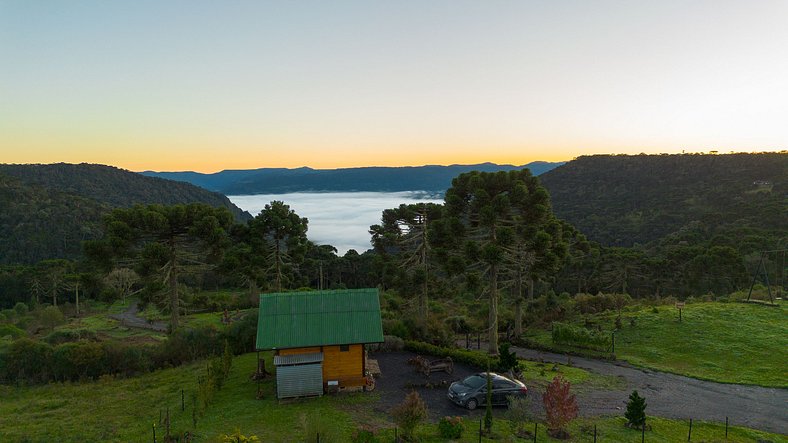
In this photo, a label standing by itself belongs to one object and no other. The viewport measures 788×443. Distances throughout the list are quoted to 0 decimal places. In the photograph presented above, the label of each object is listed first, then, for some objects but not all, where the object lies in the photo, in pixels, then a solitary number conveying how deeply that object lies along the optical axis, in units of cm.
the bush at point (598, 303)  3759
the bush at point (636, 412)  1521
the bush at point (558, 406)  1398
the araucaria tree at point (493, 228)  2505
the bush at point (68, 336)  3266
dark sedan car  1731
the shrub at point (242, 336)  2734
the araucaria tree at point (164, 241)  2677
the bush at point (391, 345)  2595
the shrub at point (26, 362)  2505
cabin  1839
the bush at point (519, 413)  1502
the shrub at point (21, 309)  5491
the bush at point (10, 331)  3768
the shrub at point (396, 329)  2797
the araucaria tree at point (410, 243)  3003
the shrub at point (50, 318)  4664
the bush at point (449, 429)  1402
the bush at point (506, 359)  2036
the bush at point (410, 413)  1338
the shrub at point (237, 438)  1168
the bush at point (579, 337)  2731
